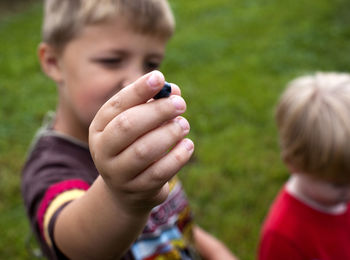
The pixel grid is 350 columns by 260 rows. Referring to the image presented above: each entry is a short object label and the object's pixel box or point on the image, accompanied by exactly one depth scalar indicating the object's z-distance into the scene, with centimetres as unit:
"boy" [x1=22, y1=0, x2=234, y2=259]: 34
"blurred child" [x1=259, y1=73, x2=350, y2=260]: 65
